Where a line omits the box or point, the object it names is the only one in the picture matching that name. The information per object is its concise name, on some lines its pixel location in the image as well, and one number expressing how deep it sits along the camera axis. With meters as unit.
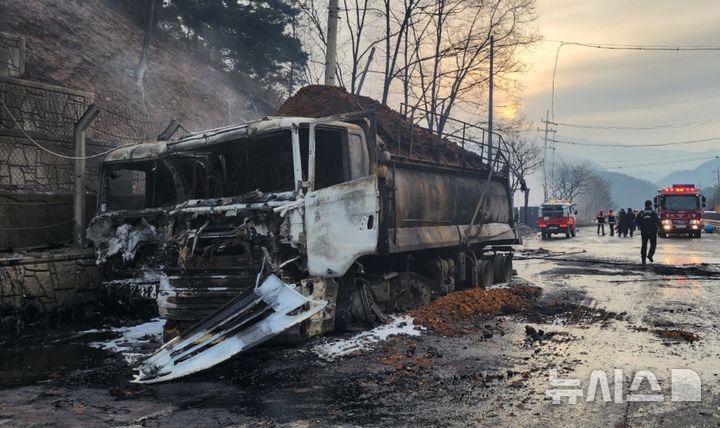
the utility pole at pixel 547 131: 73.09
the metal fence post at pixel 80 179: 8.98
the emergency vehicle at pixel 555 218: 33.69
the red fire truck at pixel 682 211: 30.31
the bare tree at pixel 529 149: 52.98
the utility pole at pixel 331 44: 14.57
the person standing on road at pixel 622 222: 32.88
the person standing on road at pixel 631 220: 32.66
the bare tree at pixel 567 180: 86.44
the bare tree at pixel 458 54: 25.92
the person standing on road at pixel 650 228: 15.61
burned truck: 5.69
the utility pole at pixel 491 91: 24.40
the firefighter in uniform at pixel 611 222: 35.03
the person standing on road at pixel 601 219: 36.53
